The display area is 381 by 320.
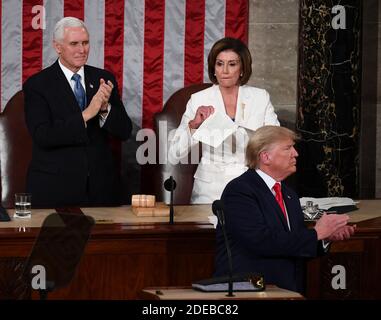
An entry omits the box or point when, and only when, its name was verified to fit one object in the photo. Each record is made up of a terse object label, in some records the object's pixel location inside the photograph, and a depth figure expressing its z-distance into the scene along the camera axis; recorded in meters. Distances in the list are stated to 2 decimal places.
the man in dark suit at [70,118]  13.99
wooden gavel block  12.91
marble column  16.97
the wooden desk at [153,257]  11.98
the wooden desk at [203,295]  9.12
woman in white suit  14.06
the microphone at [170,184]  12.08
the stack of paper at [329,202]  13.51
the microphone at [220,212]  9.73
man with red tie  10.62
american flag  17.27
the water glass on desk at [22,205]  12.59
